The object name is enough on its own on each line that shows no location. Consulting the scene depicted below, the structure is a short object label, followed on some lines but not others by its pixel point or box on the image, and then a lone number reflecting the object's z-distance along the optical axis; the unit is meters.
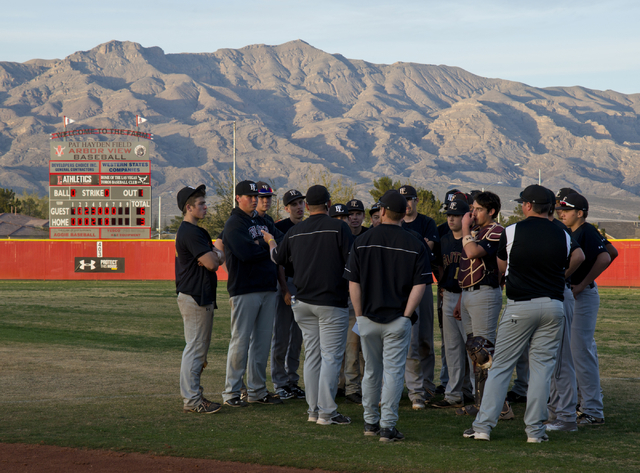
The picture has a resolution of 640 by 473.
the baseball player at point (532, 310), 10.31
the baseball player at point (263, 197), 13.43
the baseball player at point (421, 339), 13.30
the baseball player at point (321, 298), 11.62
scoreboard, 57.19
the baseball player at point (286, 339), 14.20
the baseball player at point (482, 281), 11.65
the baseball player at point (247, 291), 12.89
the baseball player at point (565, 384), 11.40
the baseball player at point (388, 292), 10.71
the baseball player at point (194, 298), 12.43
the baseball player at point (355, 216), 14.65
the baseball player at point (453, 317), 13.12
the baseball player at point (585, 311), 11.87
